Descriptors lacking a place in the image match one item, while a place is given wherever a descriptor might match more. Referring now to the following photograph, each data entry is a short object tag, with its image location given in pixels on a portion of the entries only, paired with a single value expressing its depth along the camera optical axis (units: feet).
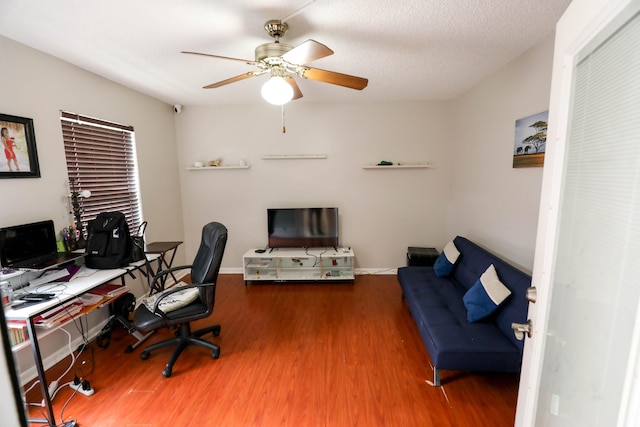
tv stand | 12.09
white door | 2.09
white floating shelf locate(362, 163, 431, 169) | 12.09
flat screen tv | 12.50
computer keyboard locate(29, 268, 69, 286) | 6.21
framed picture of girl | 6.08
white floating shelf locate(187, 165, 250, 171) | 12.39
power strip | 6.14
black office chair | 6.52
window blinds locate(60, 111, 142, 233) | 7.89
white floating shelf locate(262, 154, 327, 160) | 12.30
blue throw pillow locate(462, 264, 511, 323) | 6.32
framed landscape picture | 6.63
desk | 4.98
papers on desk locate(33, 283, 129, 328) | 5.51
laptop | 5.78
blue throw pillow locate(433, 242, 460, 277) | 9.32
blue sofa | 5.66
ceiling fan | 5.21
